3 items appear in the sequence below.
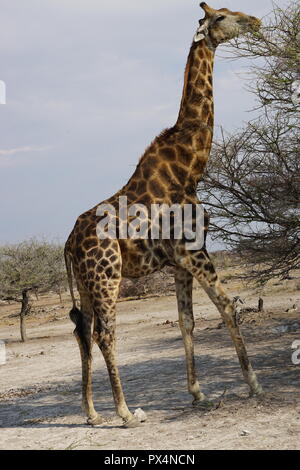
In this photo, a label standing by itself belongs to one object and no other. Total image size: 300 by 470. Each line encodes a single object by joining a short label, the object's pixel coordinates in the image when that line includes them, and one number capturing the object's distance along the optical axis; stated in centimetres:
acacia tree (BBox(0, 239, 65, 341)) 2085
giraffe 702
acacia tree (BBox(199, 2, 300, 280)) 939
